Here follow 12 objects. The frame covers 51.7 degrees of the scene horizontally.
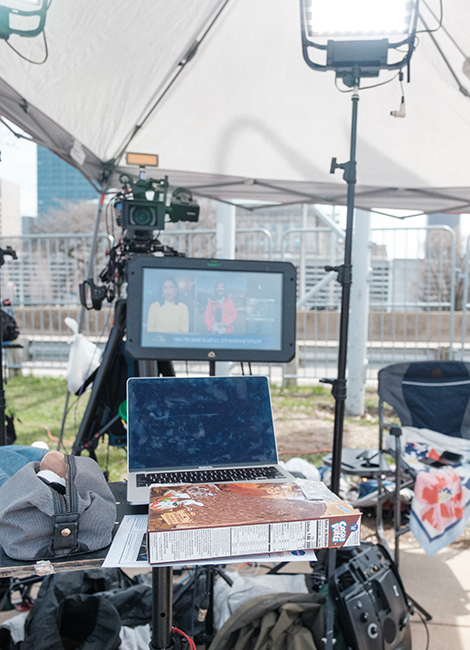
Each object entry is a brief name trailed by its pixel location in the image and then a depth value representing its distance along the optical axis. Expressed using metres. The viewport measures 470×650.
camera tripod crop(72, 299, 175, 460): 2.40
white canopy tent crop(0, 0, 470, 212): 2.07
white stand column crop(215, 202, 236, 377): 4.35
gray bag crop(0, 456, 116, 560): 0.95
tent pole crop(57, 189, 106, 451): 3.23
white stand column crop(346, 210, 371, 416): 4.76
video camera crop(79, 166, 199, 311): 2.49
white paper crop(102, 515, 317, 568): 0.92
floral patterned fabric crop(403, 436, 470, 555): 2.39
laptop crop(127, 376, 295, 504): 1.33
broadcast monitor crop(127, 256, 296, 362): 1.44
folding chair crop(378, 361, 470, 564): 2.99
